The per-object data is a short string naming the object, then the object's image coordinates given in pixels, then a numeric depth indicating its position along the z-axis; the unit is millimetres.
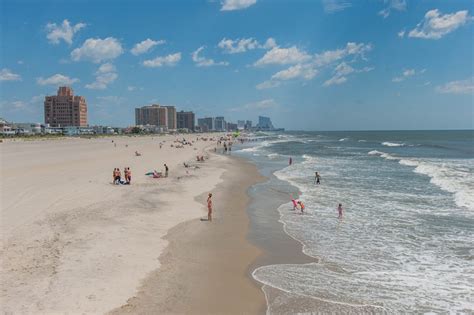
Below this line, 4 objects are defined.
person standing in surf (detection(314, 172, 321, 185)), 28791
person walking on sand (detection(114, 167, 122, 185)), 25219
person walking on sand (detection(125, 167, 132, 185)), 25566
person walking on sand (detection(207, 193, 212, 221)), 16644
